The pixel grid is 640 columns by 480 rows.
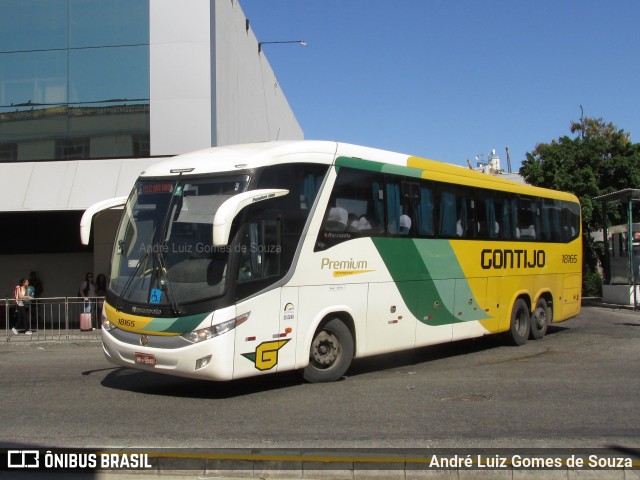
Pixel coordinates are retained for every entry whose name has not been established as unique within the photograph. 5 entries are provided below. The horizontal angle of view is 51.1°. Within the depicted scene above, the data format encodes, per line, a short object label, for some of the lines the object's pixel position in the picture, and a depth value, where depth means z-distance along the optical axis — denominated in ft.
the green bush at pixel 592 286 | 109.97
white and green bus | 27.84
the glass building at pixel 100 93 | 64.69
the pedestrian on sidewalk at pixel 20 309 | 59.93
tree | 108.99
